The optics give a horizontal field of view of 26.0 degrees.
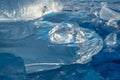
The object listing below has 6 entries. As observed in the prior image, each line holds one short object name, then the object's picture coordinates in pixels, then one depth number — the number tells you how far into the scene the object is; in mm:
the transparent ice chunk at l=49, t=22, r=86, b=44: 2984
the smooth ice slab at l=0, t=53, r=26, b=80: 2367
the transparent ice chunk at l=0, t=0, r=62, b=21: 2994
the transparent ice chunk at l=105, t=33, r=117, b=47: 2930
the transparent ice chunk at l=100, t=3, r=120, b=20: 3715
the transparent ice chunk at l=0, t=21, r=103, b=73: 2553
